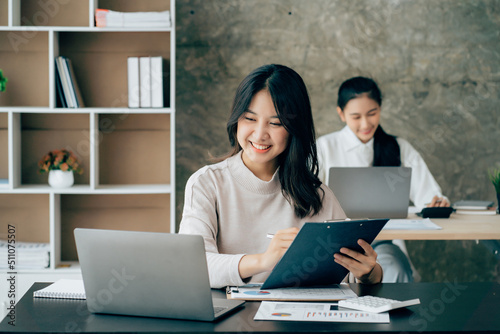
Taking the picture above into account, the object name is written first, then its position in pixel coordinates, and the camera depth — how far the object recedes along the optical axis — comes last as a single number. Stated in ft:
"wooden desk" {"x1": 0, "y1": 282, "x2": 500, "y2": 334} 3.78
